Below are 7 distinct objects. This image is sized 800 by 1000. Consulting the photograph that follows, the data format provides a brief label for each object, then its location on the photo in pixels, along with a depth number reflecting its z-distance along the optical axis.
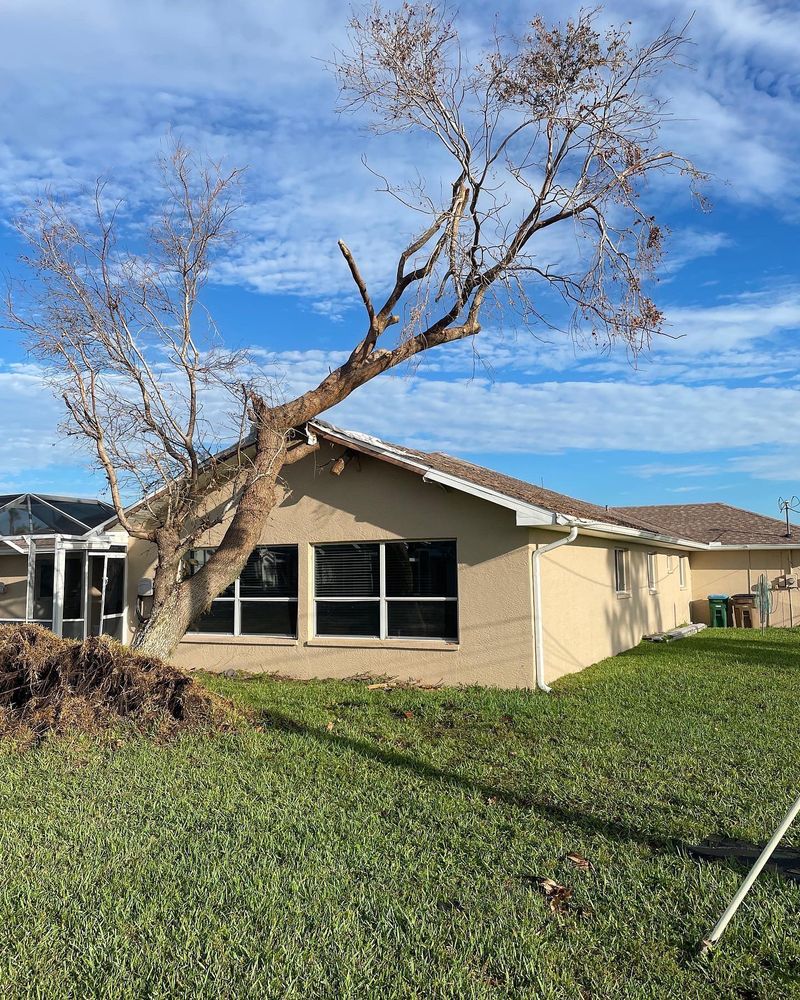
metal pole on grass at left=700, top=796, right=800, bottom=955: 3.63
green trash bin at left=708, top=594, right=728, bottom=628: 24.20
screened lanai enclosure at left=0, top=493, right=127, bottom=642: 14.96
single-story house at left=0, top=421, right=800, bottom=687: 11.94
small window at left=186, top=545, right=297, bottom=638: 13.95
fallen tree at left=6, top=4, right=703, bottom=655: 11.71
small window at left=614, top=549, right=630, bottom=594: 17.22
